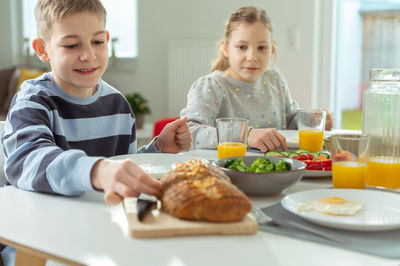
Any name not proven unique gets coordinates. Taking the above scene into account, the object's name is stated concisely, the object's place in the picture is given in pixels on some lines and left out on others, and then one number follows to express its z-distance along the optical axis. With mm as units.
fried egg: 869
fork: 768
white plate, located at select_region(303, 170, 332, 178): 1167
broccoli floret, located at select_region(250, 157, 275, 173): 1049
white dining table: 695
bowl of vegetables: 982
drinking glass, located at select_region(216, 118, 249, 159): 1302
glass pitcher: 1133
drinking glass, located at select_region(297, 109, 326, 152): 1522
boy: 919
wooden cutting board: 769
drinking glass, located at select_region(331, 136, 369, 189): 1051
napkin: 730
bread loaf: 792
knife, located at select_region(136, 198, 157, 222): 809
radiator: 4762
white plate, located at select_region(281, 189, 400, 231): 799
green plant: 4871
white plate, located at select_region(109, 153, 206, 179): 1223
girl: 2061
